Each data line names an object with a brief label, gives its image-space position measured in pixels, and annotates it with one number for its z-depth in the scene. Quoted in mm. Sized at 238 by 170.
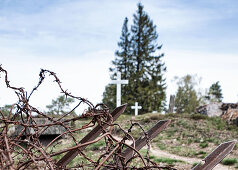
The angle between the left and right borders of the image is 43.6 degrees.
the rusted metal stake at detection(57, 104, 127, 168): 1758
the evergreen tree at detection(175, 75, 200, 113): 37250
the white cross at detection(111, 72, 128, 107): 16525
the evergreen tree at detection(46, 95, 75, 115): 15680
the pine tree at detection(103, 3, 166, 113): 30750
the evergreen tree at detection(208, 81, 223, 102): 50669
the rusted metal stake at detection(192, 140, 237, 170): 1898
